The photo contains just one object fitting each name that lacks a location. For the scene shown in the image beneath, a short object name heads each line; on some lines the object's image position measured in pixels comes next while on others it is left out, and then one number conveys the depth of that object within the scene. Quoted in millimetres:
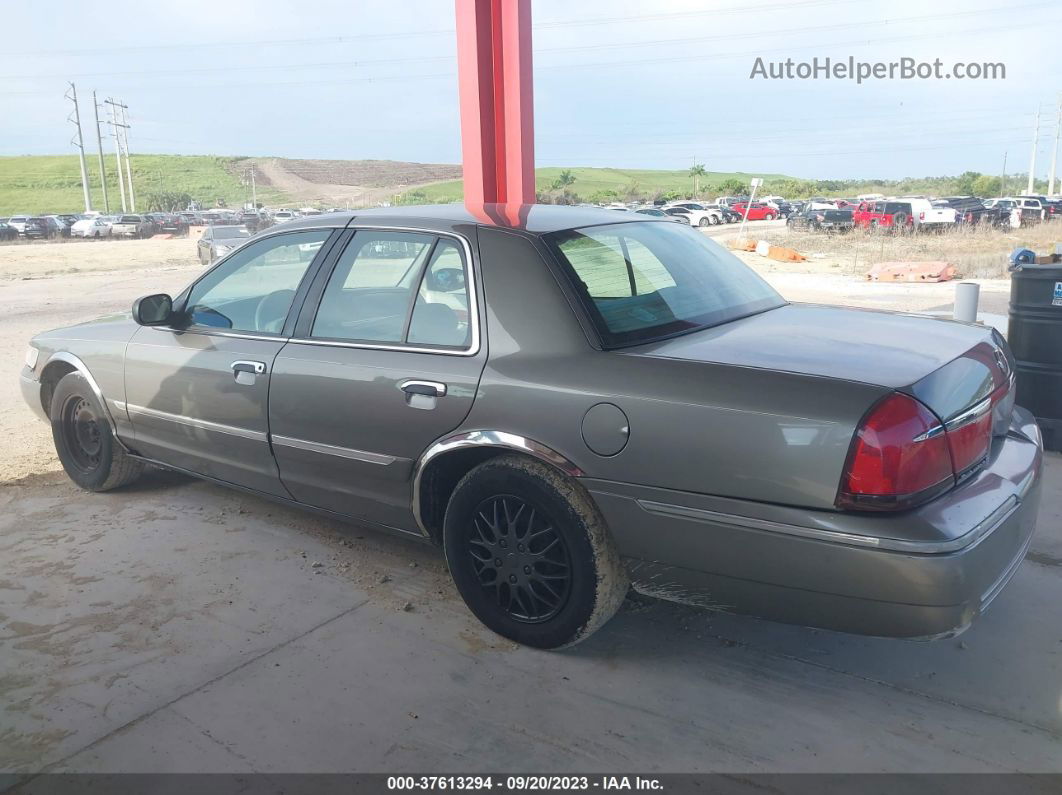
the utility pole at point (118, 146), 81812
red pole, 8250
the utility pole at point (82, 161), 71750
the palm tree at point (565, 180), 102750
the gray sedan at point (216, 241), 24703
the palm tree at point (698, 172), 108125
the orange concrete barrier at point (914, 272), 17359
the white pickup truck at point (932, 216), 32500
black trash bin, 5469
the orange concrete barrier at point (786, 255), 23094
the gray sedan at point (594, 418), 2490
